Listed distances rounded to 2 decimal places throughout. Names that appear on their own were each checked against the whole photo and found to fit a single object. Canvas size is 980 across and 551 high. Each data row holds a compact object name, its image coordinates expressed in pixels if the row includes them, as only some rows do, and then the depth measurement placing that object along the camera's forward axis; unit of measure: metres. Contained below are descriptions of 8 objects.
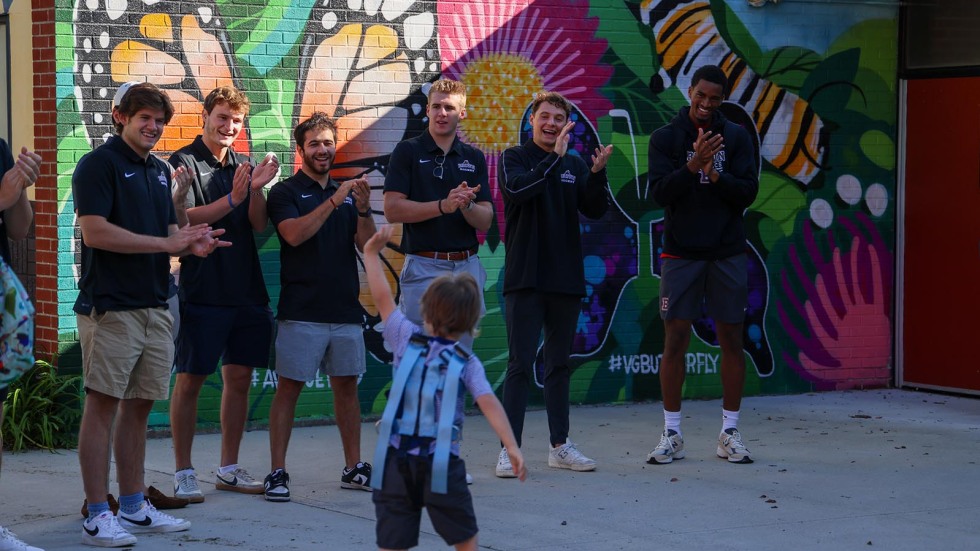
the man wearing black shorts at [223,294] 13.70
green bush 16.28
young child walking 9.26
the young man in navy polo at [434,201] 14.32
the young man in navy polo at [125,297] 11.84
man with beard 14.00
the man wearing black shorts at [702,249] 15.70
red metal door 20.86
